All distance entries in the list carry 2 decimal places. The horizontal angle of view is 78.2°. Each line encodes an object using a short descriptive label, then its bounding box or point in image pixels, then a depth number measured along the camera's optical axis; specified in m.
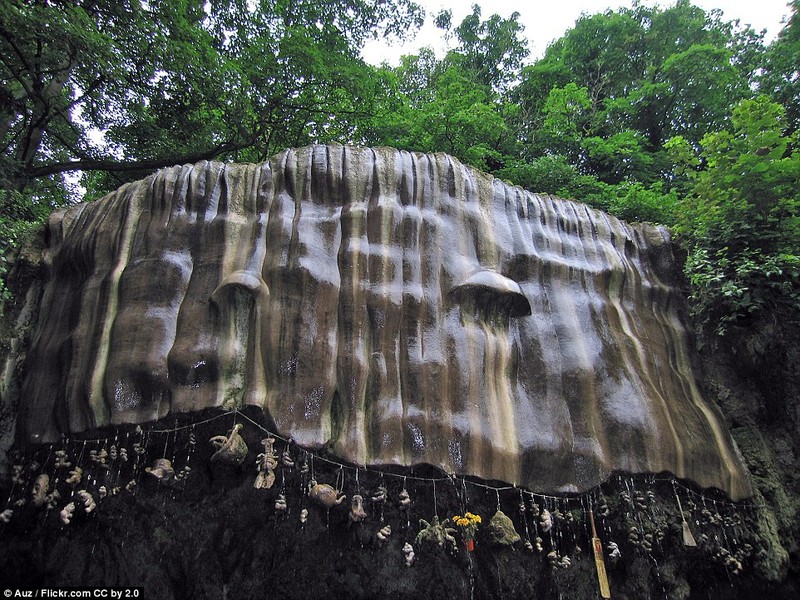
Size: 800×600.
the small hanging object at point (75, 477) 4.46
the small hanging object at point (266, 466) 4.33
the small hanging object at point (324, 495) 4.55
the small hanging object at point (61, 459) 4.58
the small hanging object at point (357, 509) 4.62
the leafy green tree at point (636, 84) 12.08
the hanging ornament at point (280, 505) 4.39
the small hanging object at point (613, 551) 4.79
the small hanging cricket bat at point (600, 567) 4.78
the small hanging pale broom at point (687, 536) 5.00
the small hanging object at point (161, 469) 4.46
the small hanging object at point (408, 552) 4.46
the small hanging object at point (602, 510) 5.12
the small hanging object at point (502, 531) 4.75
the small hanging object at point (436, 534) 4.65
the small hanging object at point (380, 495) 4.59
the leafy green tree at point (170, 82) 7.48
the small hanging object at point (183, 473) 4.79
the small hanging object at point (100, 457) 4.50
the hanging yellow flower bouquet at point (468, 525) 4.68
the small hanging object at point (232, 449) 4.42
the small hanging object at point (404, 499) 4.51
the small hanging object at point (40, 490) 4.50
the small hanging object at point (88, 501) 4.41
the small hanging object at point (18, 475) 4.72
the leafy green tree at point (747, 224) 5.62
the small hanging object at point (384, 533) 4.41
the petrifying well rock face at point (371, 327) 4.43
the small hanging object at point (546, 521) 4.71
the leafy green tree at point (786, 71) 11.91
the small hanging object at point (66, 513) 4.25
